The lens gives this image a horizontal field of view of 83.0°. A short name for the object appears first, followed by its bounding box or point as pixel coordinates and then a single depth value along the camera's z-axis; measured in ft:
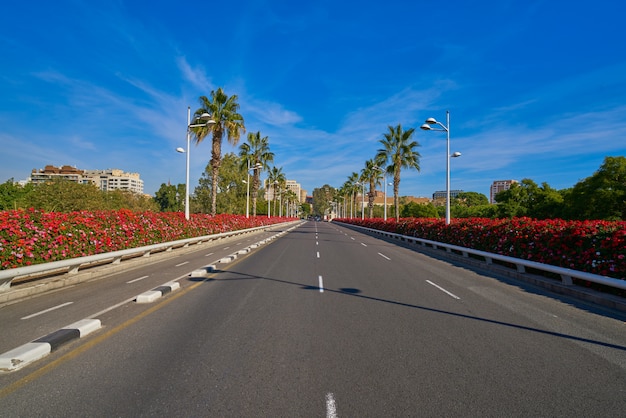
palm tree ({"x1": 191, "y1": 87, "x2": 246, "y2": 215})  94.73
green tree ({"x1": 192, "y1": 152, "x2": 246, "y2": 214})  252.01
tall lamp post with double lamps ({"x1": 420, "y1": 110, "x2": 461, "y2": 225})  71.87
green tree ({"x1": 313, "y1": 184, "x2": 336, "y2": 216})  621.31
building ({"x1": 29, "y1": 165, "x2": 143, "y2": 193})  554.34
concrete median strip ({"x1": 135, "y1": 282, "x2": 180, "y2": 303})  24.61
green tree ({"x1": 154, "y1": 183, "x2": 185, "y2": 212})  399.63
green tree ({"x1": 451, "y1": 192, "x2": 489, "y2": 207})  538.88
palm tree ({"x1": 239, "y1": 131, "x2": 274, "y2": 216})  158.86
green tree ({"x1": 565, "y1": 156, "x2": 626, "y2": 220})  123.13
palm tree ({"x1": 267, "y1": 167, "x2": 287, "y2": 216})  238.23
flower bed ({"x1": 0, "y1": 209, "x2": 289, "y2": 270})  28.99
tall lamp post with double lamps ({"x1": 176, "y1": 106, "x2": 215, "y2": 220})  72.18
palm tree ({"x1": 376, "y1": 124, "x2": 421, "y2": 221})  121.19
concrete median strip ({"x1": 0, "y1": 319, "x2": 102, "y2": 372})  13.66
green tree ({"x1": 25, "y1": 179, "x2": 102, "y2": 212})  122.42
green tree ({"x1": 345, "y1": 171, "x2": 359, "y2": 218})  253.03
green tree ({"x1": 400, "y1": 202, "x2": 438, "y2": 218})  353.31
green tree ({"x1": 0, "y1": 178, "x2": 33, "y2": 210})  173.04
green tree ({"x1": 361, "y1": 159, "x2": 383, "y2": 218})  190.39
